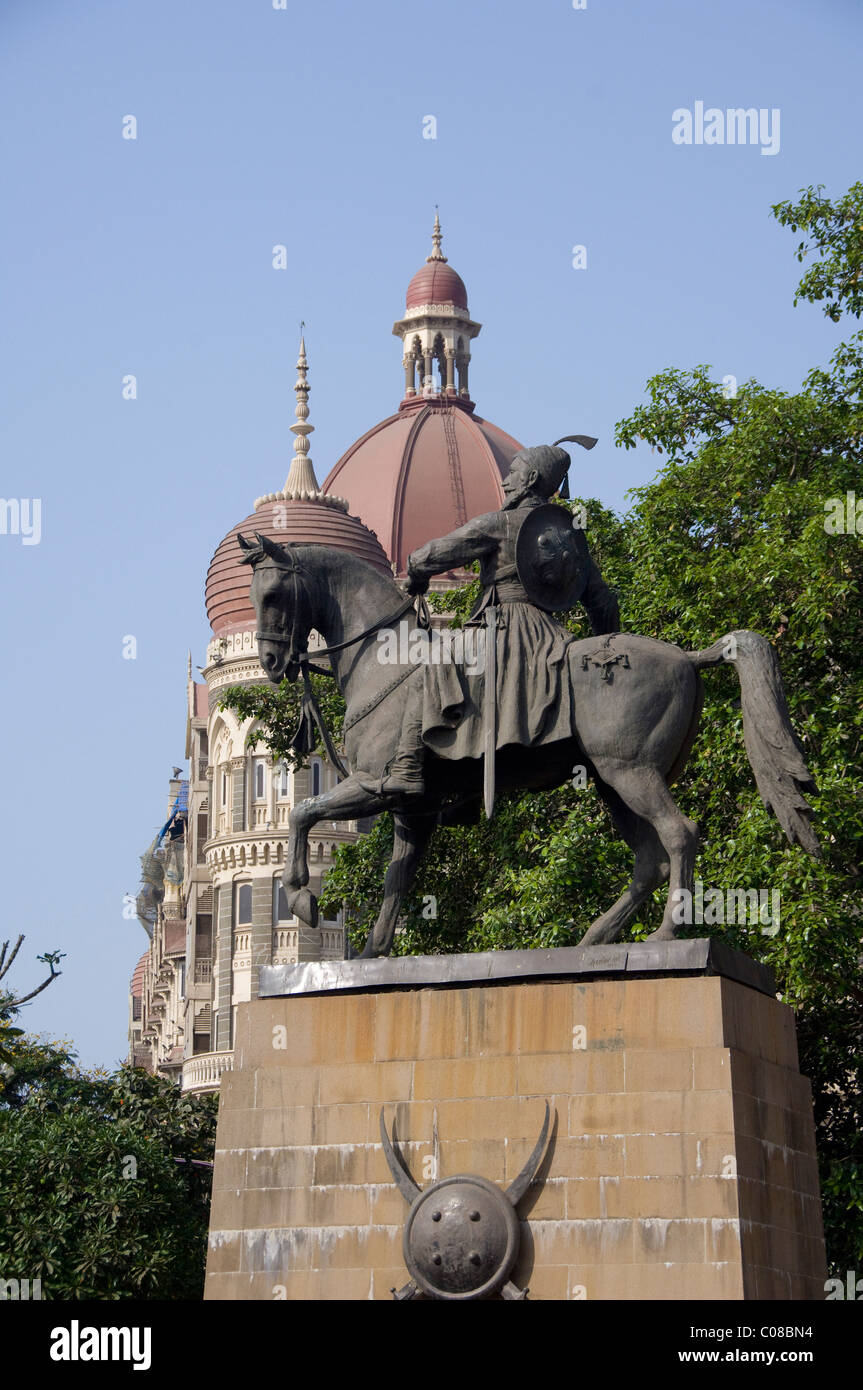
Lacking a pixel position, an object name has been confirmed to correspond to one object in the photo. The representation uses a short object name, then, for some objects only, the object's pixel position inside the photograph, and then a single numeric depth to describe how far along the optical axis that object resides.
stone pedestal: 13.25
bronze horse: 14.70
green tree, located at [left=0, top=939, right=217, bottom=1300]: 26.58
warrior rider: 14.93
